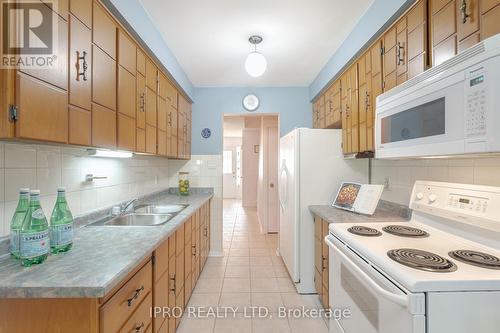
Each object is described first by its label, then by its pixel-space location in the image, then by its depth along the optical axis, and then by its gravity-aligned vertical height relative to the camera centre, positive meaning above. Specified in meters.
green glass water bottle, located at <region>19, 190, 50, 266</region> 0.93 -0.27
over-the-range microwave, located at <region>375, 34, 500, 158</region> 0.86 +0.25
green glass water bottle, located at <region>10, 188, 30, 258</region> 0.99 -0.22
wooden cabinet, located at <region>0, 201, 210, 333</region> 0.83 -0.56
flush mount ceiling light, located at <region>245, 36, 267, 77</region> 2.23 +0.95
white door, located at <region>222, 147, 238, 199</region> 9.34 -0.44
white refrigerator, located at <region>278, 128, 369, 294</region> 2.42 -0.12
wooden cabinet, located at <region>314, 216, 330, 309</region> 2.04 -0.84
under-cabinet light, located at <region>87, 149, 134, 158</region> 1.65 +0.10
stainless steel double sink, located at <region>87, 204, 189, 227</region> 1.87 -0.43
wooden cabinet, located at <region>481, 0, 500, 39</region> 0.95 +0.59
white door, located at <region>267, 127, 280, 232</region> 4.74 -0.27
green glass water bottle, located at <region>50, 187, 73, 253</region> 1.08 -0.27
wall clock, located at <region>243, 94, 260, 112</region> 3.60 +0.95
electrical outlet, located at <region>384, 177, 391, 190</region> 2.20 -0.15
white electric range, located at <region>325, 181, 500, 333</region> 0.85 -0.40
